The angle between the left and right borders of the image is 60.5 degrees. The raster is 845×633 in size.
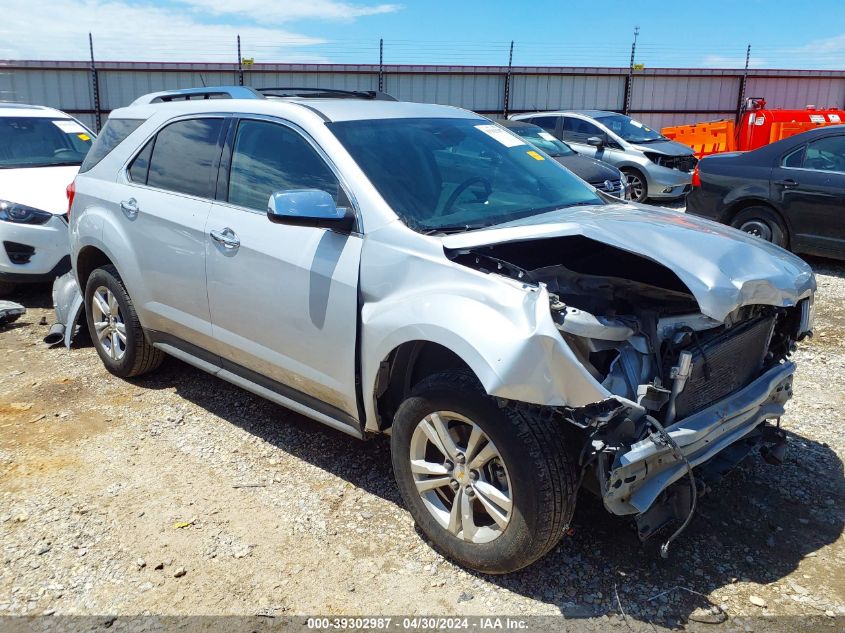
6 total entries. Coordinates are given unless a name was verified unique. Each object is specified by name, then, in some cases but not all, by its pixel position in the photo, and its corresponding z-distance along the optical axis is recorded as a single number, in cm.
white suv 671
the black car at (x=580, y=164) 955
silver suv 262
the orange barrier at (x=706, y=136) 1664
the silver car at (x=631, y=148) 1259
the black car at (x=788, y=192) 750
